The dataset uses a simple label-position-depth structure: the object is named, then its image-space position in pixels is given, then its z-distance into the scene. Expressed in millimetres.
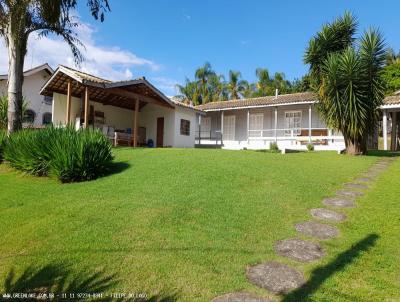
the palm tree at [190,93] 42312
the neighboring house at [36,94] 25894
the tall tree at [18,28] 12156
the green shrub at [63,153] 9344
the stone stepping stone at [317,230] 5535
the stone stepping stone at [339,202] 7172
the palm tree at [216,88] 42531
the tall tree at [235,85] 42281
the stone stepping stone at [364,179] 9766
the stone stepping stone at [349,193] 8000
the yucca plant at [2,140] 12147
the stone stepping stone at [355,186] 8845
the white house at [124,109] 17297
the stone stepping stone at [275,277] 3990
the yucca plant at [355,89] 14836
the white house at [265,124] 20875
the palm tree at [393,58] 35003
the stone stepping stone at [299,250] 4754
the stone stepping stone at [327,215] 6341
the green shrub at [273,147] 20403
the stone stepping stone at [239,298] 3738
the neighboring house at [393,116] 18672
